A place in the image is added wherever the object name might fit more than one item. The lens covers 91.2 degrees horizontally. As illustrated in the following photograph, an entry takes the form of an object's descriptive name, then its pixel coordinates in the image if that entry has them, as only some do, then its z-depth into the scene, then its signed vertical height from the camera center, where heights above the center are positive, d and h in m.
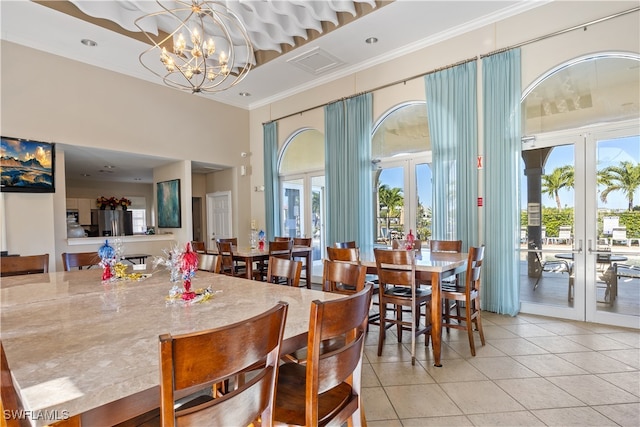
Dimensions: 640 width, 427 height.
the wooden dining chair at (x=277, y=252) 4.29 -0.57
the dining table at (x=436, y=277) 2.67 -0.62
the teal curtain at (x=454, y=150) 4.27 +0.82
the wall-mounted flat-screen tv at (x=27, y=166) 4.38 +0.71
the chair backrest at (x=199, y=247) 4.58 -0.52
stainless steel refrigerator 9.59 -0.30
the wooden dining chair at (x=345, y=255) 3.01 -0.45
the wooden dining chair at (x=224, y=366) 0.74 -0.41
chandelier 3.00 +2.61
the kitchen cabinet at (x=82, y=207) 9.95 +0.21
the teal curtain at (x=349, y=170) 5.40 +0.72
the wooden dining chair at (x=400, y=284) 2.71 -0.68
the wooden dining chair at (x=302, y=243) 5.16 -0.55
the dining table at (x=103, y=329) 0.76 -0.46
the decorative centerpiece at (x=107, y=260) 2.21 -0.33
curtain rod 3.39 +2.05
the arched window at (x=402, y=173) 4.97 +0.60
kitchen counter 5.28 -0.49
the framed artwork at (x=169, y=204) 6.63 +0.18
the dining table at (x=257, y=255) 4.14 -0.63
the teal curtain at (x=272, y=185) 6.95 +0.58
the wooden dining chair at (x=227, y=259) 4.29 -0.66
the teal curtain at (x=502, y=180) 3.96 +0.36
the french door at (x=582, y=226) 3.50 -0.24
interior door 7.61 -0.12
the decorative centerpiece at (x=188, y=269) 1.65 -0.30
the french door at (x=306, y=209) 6.67 +0.02
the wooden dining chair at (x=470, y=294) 2.84 -0.81
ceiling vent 5.03 +2.52
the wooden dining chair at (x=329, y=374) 1.10 -0.64
